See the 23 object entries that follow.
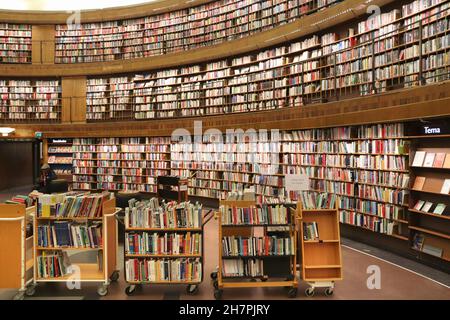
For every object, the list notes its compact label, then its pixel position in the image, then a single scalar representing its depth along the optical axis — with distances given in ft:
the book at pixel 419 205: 19.48
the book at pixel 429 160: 18.58
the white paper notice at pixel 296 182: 16.92
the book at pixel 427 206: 18.99
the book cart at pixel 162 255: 15.49
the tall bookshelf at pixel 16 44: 48.37
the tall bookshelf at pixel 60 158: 46.21
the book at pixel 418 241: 19.39
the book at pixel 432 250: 18.14
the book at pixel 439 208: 18.34
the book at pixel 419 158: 19.23
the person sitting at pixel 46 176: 41.16
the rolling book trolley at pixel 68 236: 15.69
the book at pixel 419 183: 19.42
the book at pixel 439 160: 17.99
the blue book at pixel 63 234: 15.78
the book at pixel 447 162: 17.61
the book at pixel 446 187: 17.68
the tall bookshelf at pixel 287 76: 22.13
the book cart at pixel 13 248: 15.07
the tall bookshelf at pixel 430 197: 18.13
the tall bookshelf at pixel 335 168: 21.03
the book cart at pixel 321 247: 15.90
